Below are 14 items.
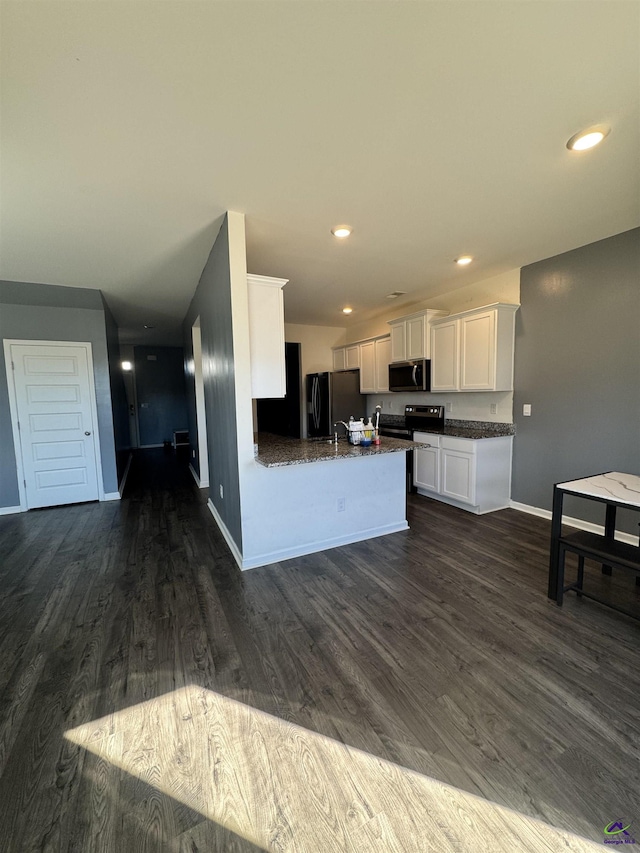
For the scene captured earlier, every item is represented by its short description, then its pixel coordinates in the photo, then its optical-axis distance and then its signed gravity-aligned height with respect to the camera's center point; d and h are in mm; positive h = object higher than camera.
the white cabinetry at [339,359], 6562 +654
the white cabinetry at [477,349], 3844 +487
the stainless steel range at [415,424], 4770 -468
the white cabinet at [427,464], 4320 -930
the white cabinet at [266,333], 2746 +491
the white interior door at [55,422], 4309 -295
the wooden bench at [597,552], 1985 -977
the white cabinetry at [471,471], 3848 -924
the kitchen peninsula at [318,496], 2764 -894
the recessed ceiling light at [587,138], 1783 +1315
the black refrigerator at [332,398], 6039 -91
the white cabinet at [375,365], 5539 +452
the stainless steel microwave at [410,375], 4684 +236
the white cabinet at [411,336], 4617 +784
